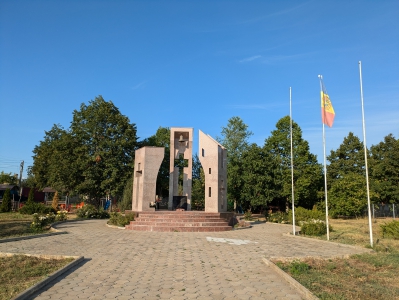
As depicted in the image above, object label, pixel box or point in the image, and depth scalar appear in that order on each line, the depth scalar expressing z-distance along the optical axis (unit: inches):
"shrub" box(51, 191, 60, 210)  1290.4
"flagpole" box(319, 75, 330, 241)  510.0
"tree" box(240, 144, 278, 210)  1111.0
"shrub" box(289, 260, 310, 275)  257.8
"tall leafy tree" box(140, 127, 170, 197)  1496.1
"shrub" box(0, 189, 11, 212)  1144.2
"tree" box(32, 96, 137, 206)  1107.9
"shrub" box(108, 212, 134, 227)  621.9
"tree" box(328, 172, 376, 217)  1115.9
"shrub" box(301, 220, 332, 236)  551.5
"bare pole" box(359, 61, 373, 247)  409.7
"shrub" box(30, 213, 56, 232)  528.7
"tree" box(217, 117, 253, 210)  1214.3
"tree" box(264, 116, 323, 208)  1220.5
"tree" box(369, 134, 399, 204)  1373.0
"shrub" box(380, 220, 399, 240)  508.8
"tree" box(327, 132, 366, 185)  1556.3
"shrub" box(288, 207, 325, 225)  790.5
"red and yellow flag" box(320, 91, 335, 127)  500.1
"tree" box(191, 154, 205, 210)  1160.8
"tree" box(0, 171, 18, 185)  2780.5
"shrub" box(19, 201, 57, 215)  904.9
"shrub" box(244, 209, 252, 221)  908.6
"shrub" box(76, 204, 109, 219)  910.4
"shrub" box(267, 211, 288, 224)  865.7
